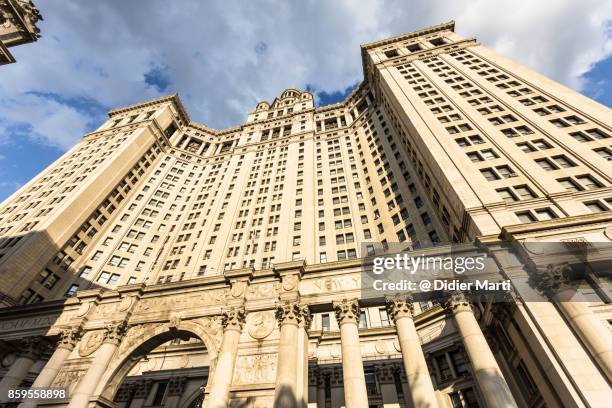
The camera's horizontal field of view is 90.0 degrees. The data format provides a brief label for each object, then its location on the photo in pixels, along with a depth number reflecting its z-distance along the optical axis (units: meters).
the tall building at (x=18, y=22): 29.62
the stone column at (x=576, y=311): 14.89
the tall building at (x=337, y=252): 18.41
